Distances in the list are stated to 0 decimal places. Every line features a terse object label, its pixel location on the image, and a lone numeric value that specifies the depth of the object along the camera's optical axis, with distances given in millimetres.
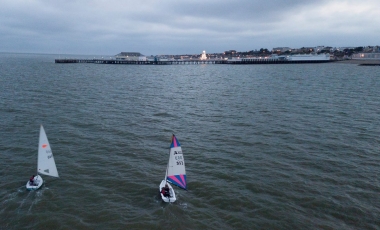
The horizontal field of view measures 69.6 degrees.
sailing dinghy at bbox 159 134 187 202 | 16781
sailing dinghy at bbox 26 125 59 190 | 18047
